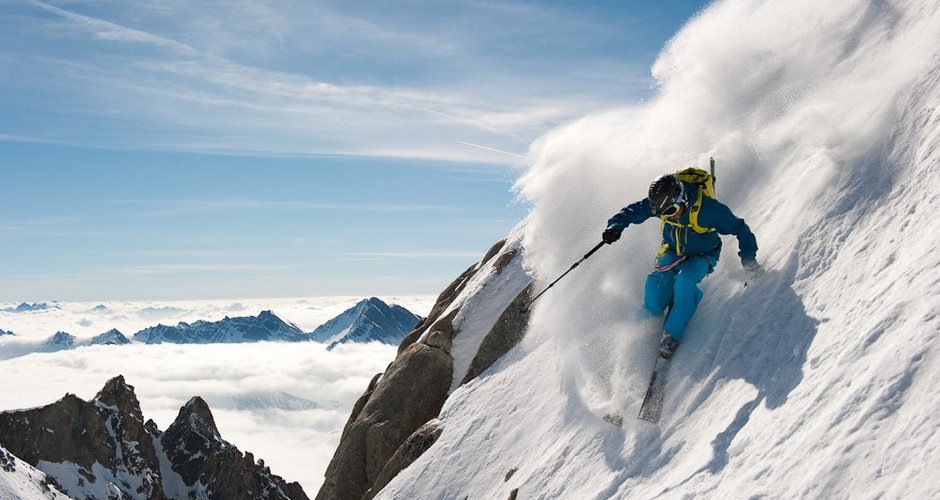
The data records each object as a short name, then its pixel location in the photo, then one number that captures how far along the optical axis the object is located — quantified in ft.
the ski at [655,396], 32.73
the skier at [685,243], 33.94
